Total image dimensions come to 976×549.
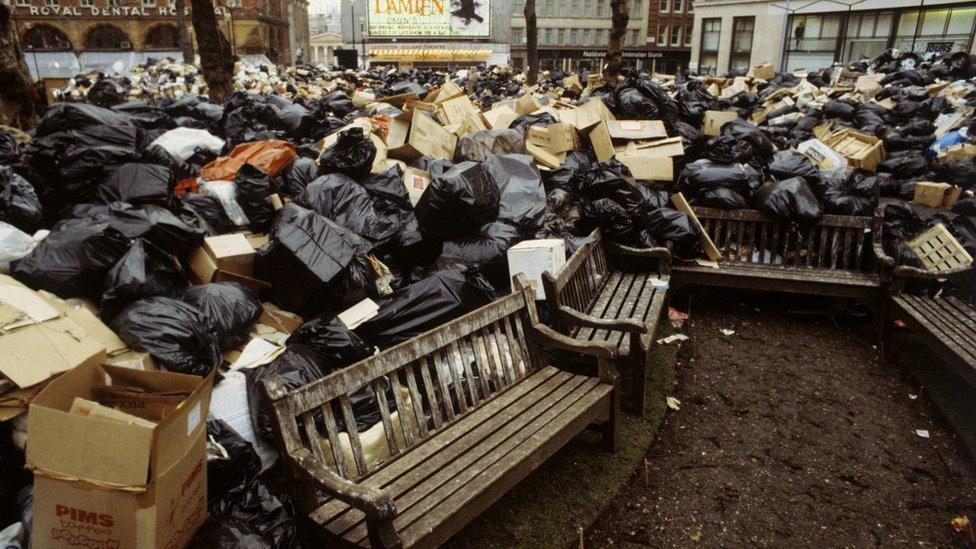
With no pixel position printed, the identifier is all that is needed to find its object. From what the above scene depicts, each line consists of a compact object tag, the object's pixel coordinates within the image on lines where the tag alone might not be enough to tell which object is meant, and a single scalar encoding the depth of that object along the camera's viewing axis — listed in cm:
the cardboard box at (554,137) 595
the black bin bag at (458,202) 384
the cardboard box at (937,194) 727
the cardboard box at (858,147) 771
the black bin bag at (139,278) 295
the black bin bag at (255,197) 433
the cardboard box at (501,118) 689
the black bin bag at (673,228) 473
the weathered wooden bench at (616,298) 336
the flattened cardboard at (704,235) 490
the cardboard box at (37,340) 221
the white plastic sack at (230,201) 436
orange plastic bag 472
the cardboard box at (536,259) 367
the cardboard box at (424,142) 555
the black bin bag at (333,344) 302
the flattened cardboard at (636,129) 616
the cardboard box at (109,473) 169
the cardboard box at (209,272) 355
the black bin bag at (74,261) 299
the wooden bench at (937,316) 344
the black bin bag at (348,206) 420
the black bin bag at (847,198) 491
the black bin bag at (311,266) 345
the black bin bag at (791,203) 477
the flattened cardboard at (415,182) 475
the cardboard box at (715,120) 727
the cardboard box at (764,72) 1692
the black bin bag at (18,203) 342
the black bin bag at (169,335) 274
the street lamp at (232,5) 4103
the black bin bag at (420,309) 324
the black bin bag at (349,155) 470
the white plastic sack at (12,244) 305
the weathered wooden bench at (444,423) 211
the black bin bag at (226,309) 316
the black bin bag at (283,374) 275
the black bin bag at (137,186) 381
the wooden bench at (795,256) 455
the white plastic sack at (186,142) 502
